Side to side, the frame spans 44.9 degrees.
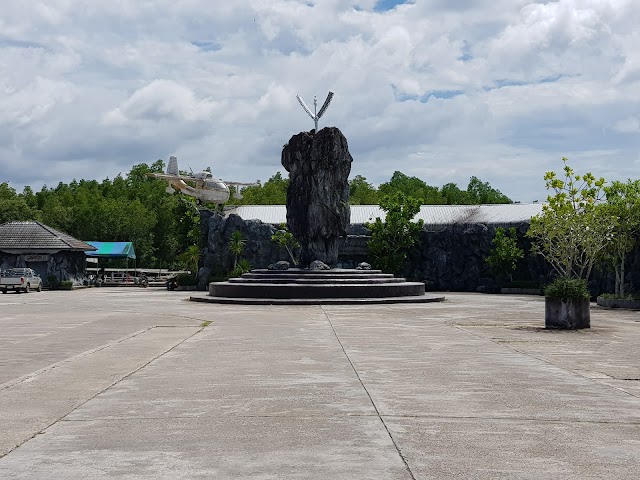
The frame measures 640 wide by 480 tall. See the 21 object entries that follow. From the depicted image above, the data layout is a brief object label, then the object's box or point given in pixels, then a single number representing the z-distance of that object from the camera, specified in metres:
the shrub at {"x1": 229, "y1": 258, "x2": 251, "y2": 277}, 50.85
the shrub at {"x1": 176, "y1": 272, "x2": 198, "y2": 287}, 53.78
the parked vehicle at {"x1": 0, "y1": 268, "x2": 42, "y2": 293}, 46.46
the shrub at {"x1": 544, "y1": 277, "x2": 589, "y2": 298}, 19.52
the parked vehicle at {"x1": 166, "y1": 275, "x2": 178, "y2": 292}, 53.44
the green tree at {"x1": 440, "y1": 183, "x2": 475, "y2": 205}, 109.19
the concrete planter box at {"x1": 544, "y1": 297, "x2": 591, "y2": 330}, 19.50
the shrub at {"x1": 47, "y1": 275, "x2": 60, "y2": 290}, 58.25
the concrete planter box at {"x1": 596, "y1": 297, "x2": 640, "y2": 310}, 31.61
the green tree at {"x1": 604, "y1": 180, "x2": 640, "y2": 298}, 33.53
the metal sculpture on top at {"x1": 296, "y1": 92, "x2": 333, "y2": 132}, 38.69
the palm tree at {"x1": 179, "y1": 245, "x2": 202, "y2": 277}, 56.00
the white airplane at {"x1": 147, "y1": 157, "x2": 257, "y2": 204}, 66.31
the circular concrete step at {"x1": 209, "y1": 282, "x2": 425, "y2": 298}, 31.78
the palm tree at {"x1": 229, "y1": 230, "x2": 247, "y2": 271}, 53.06
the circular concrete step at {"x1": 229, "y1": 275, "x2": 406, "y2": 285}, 32.94
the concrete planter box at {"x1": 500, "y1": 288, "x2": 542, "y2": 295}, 48.59
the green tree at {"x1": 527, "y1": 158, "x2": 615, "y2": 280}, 30.98
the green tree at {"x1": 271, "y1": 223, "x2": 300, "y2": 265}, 39.19
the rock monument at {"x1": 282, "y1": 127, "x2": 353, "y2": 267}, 36.94
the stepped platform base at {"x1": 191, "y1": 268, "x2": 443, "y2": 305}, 31.66
